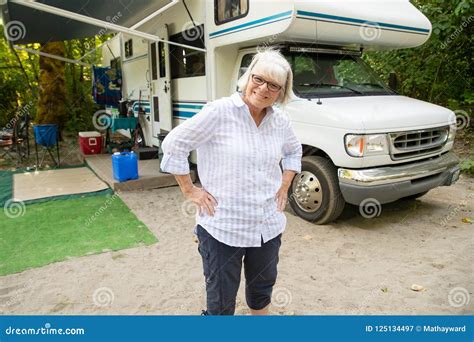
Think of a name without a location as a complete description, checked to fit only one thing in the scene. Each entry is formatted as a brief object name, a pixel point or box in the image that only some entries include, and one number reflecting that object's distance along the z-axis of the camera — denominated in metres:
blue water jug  5.87
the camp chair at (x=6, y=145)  8.34
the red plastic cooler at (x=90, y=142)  8.48
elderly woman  1.87
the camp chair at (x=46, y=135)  7.14
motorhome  4.01
